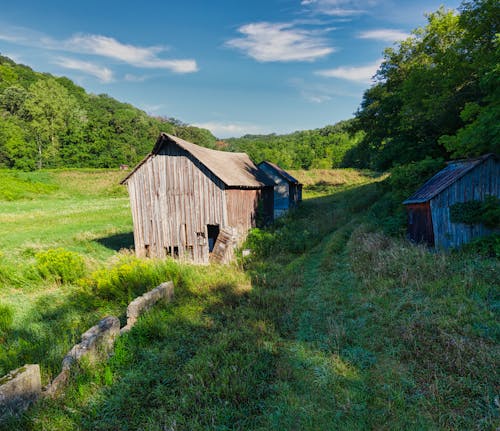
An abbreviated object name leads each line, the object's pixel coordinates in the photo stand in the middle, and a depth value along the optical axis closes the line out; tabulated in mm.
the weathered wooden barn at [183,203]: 13953
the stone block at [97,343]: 5359
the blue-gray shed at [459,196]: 9844
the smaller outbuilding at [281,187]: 26297
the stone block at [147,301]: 7031
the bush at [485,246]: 8755
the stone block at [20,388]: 4163
